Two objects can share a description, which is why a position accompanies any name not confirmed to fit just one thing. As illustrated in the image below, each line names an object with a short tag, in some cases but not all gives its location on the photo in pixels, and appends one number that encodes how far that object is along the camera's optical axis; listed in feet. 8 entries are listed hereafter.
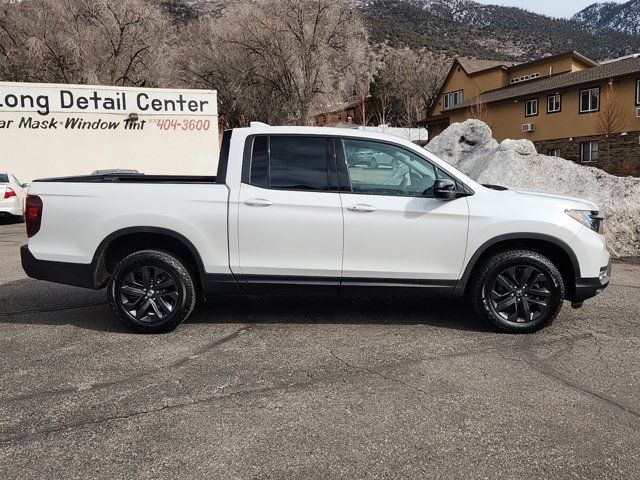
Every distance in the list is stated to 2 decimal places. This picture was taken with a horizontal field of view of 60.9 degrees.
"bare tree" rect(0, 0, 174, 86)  98.07
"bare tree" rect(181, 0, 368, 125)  108.47
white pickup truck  15.94
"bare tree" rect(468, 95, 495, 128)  125.08
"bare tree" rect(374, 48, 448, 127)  191.11
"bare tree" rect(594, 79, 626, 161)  97.60
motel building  98.94
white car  47.14
